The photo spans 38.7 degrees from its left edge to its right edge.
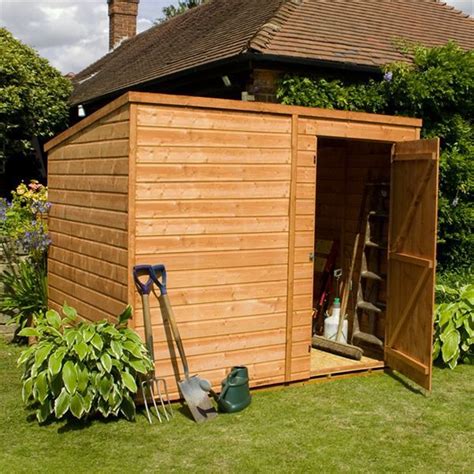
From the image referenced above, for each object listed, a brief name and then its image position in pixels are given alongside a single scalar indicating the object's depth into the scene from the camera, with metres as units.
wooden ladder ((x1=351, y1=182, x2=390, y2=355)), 7.32
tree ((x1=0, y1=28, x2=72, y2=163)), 14.26
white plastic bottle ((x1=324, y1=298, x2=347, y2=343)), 7.69
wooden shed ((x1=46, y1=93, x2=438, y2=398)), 5.41
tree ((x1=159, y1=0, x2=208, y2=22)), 35.22
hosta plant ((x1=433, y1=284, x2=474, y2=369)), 6.79
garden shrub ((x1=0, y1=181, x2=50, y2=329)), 7.62
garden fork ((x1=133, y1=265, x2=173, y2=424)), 5.28
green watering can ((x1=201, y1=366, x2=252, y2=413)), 5.40
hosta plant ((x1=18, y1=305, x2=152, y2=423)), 4.94
